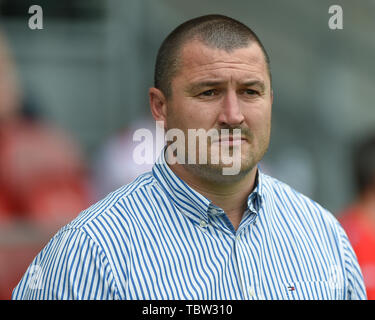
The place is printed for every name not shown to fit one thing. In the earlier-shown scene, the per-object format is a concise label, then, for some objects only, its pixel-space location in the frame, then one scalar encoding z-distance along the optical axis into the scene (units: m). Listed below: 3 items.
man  4.09
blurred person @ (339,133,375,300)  7.50
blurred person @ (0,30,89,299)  7.54
